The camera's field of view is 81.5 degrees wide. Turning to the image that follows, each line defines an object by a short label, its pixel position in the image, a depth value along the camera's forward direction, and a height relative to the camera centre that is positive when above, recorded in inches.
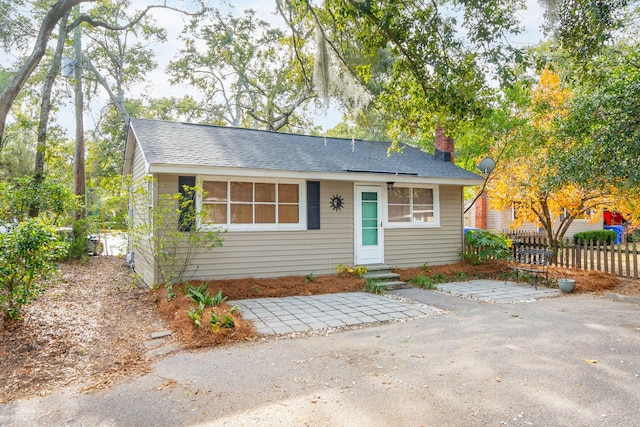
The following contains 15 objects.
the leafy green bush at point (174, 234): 253.0 -10.1
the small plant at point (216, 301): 221.2 -48.4
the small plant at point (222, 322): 188.2 -51.8
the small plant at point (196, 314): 186.5 -49.8
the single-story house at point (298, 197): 289.3 +20.5
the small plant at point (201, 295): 220.8 -47.0
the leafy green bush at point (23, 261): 168.7 -19.0
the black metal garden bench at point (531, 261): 320.2 -39.0
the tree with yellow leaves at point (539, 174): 370.9 +49.0
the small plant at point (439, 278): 340.0 -53.6
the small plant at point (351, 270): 331.9 -44.7
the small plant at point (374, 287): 300.4 -55.0
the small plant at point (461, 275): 353.4 -53.3
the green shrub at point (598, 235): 664.4 -27.0
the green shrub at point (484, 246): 371.9 -27.0
